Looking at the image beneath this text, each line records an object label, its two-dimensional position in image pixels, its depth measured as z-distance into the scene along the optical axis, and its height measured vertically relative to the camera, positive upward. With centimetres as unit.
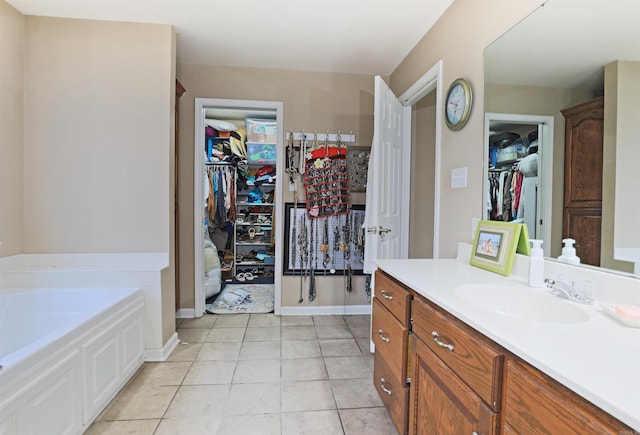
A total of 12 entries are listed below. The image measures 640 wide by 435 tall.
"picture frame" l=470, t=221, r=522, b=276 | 142 -16
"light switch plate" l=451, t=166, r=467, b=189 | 192 +22
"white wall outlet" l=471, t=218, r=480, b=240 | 180 -7
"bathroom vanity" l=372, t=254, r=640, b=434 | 59 -36
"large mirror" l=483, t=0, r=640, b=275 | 100 +49
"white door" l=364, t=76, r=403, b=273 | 238 +25
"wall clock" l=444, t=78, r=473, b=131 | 185 +69
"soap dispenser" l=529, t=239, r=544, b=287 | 124 -22
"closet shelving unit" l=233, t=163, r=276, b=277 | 473 -36
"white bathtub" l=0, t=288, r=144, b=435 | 119 -74
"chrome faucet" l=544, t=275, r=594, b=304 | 105 -27
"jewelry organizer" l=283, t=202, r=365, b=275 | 324 -33
